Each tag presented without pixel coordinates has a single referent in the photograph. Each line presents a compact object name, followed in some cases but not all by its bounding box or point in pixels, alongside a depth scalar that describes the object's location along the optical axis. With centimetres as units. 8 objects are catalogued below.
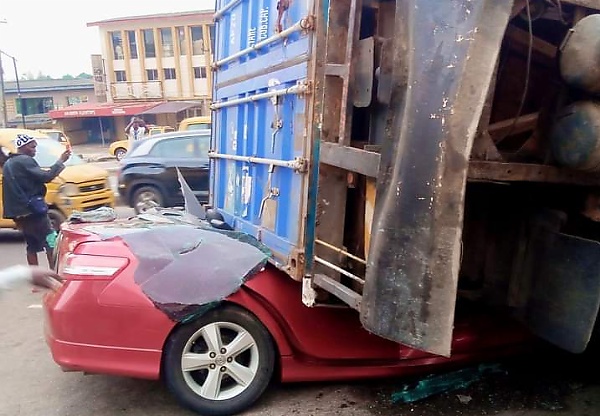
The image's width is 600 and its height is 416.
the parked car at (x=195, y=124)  1324
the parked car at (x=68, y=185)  913
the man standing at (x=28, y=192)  657
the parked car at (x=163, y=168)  1031
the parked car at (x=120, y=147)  2766
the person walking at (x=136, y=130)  2536
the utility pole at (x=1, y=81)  3312
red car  337
